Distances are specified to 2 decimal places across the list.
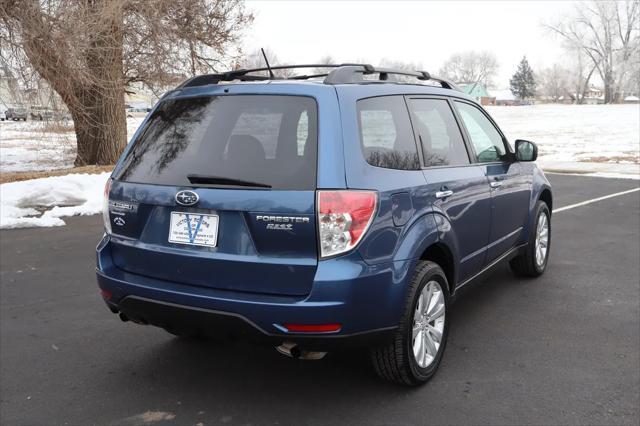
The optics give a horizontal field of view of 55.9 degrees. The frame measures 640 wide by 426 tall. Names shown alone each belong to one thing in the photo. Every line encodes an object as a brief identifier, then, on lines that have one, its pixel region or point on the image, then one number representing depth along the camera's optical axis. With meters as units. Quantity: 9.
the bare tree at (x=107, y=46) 12.27
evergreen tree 126.97
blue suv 2.92
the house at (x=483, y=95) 122.19
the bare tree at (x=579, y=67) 84.12
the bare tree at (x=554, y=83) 129.00
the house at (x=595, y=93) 143.73
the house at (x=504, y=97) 126.40
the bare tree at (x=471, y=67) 142.62
